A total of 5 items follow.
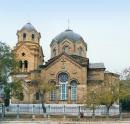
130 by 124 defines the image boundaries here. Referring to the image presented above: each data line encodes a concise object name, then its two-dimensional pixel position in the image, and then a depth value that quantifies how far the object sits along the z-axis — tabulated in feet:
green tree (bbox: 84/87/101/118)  88.29
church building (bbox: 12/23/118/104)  103.04
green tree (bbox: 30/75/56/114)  94.12
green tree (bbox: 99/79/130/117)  87.29
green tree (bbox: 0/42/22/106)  81.41
